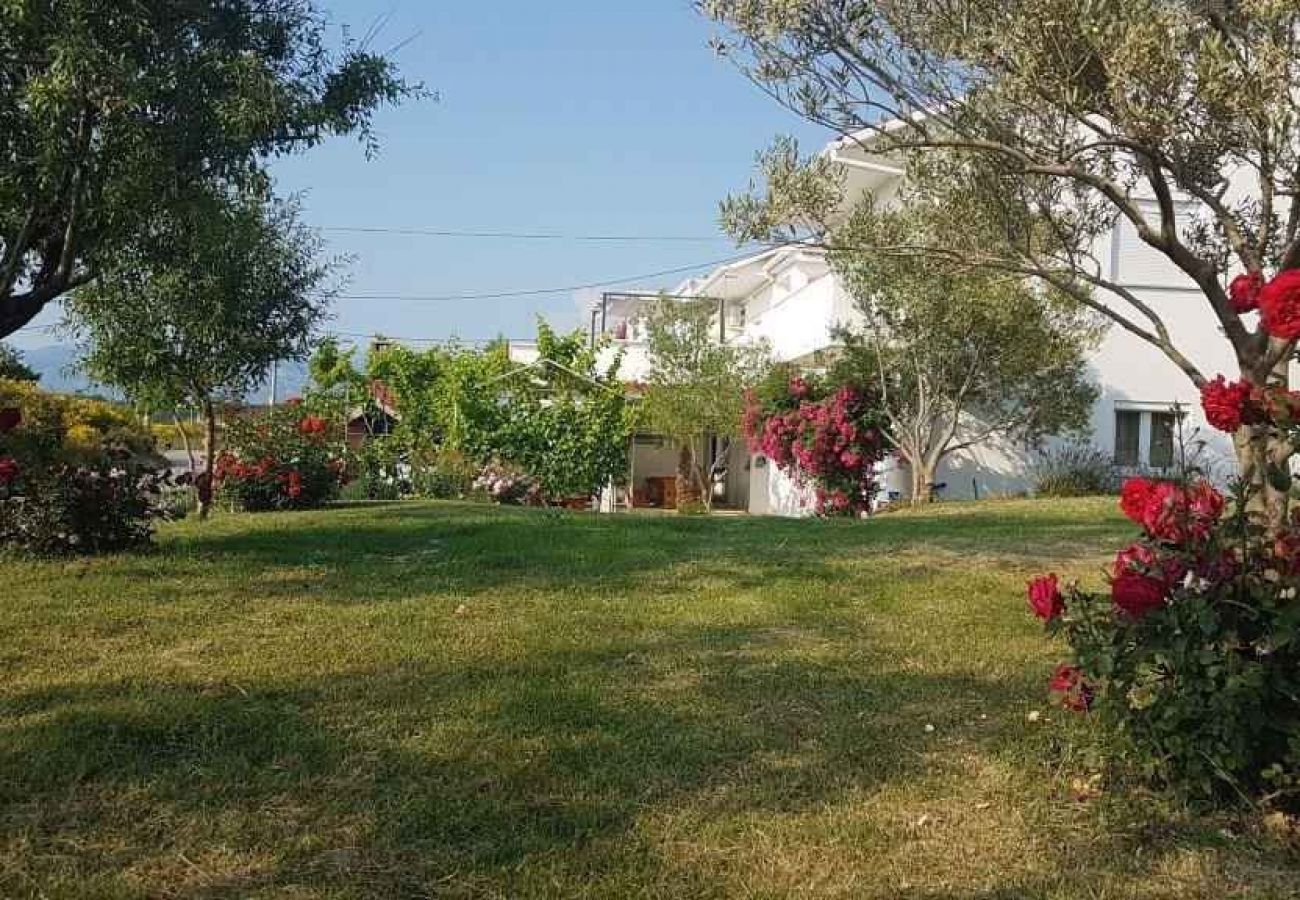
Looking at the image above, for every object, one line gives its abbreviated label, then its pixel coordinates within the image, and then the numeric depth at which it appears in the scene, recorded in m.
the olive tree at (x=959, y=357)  15.83
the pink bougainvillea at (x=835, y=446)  17.59
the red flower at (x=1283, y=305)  3.39
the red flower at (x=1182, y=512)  3.78
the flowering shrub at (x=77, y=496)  7.86
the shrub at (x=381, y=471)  19.73
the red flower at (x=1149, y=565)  3.66
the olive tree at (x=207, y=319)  11.43
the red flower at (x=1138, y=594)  3.58
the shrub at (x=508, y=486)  19.47
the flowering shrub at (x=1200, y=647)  3.38
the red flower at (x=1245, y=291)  3.92
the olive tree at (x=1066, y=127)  5.15
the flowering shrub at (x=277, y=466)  15.20
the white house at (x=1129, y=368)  19.19
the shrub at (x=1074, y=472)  17.98
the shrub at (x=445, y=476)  19.69
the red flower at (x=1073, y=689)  3.92
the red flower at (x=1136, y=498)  3.97
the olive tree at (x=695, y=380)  24.16
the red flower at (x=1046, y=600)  3.88
